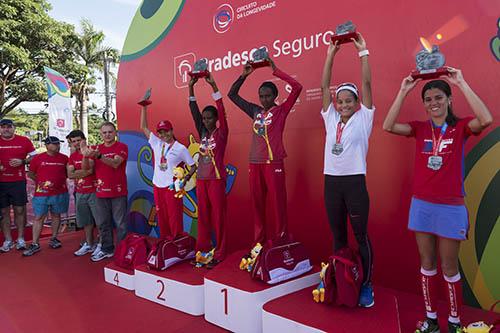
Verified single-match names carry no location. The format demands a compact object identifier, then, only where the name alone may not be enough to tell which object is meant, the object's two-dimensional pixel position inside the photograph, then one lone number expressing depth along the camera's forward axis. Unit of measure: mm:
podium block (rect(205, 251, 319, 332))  2578
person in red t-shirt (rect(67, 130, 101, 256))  4648
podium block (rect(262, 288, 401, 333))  2143
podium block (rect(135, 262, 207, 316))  2992
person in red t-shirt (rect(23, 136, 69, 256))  4918
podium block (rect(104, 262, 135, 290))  3664
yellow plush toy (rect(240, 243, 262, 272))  2945
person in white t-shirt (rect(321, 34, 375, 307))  2463
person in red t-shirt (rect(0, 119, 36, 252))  5012
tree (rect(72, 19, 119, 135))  17688
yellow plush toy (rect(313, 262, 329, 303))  2467
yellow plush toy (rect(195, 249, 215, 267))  3389
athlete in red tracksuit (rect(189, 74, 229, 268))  3375
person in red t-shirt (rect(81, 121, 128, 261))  4402
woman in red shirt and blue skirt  2057
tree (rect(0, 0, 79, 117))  11695
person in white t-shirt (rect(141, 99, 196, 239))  3666
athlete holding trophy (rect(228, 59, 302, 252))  2970
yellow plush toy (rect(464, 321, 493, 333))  1970
